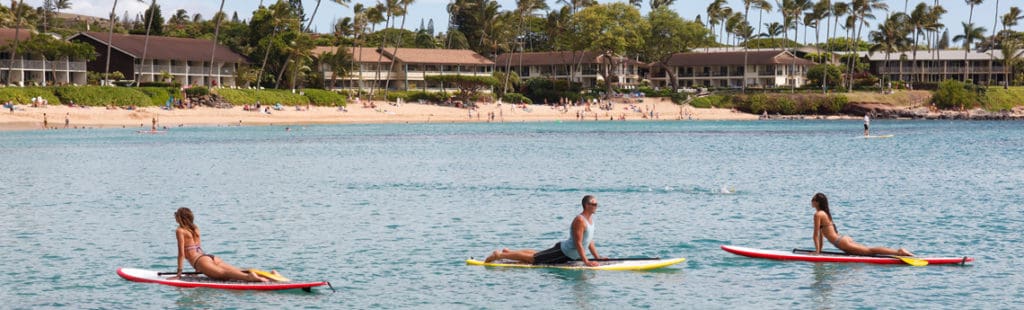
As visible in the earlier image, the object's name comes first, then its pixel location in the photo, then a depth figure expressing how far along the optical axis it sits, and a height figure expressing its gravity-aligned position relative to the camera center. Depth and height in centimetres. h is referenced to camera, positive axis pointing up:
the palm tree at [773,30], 18925 +1159
